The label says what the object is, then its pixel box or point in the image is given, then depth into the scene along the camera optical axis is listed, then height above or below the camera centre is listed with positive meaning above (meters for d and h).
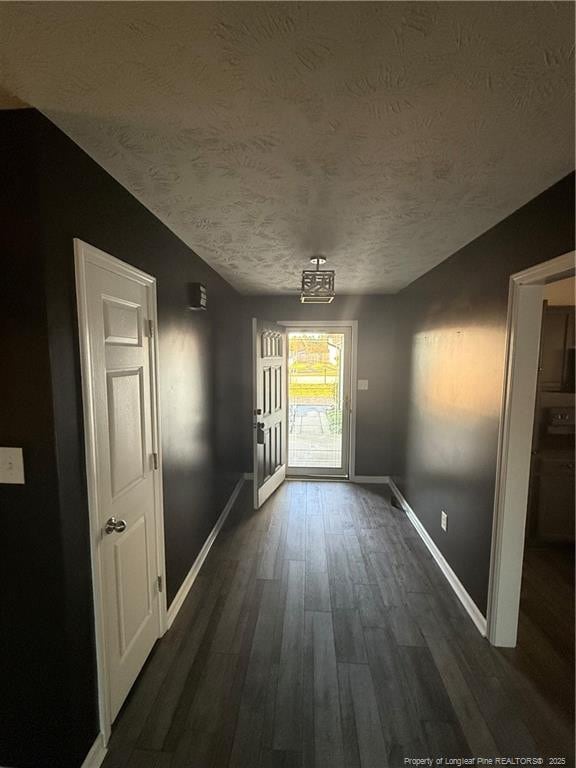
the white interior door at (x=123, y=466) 1.36 -0.48
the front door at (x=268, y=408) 3.40 -0.52
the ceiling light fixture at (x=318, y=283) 2.49 +0.57
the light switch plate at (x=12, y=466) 1.14 -0.36
